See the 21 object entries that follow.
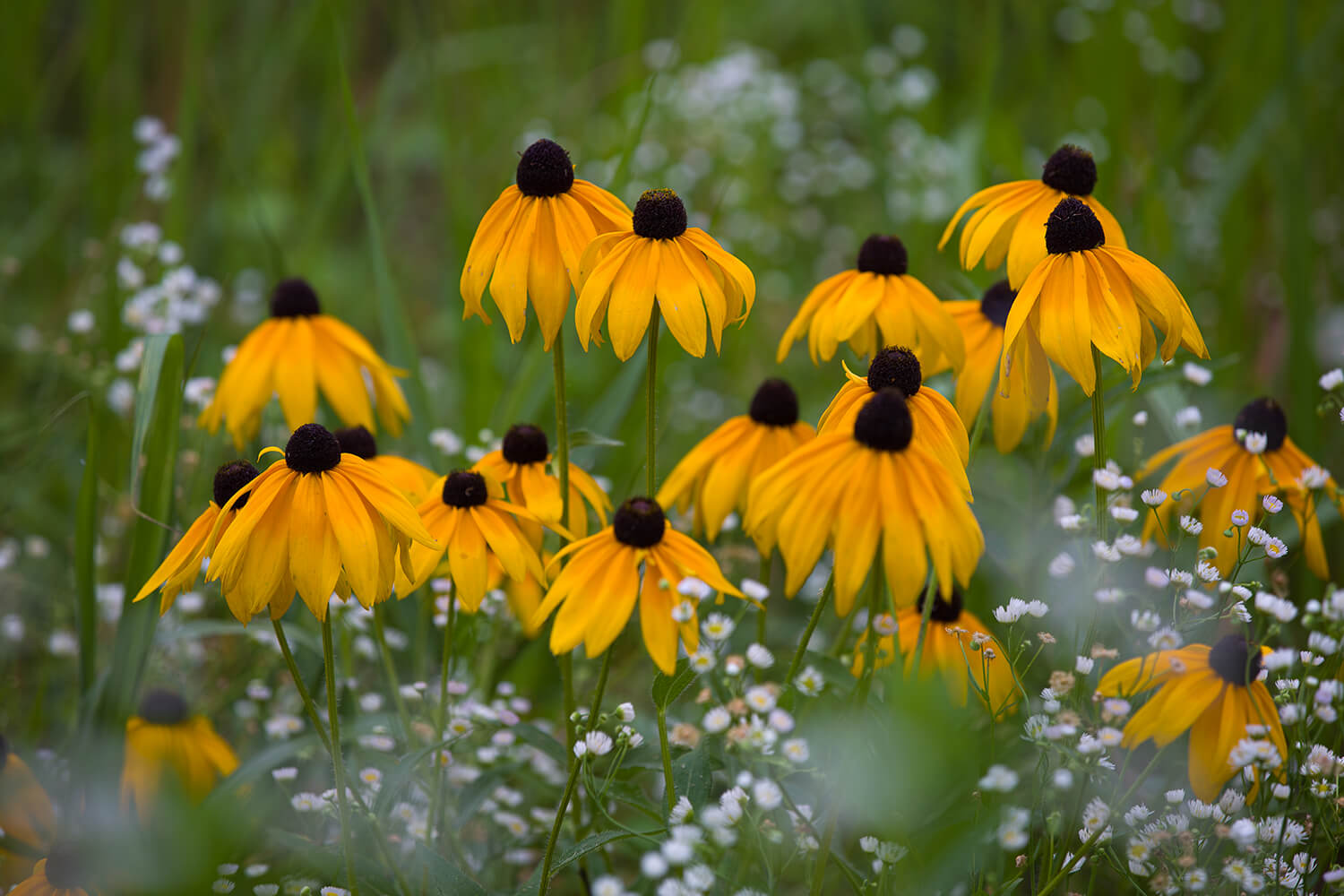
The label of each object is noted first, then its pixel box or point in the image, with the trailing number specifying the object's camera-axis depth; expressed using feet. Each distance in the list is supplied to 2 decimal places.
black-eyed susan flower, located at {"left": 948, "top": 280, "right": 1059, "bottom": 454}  7.24
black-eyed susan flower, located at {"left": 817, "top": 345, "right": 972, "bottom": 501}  7.03
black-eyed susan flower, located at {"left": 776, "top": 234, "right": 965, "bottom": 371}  7.30
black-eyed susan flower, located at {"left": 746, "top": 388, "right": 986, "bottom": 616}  6.88
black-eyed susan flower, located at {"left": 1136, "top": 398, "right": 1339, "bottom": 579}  7.34
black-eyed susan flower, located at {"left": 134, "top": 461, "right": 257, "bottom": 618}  6.99
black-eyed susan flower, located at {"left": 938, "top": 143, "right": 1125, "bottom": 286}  7.24
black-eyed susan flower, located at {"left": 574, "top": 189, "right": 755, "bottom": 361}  7.05
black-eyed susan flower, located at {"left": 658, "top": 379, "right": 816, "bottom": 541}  7.36
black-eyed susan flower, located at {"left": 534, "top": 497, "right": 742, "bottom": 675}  6.95
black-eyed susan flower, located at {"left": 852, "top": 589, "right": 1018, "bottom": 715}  7.15
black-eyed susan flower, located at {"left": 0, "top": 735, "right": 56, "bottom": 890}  7.29
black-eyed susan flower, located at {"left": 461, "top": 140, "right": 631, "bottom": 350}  7.11
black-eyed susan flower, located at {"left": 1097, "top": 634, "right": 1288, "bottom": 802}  7.09
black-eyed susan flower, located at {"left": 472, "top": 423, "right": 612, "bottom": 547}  7.33
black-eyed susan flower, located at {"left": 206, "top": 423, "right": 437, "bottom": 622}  6.95
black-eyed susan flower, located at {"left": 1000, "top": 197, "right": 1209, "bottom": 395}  7.04
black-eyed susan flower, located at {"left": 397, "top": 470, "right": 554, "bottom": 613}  7.12
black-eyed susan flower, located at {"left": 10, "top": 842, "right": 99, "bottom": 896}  7.05
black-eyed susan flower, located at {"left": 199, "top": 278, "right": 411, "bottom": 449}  7.54
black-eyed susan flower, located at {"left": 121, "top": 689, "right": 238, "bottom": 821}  7.36
